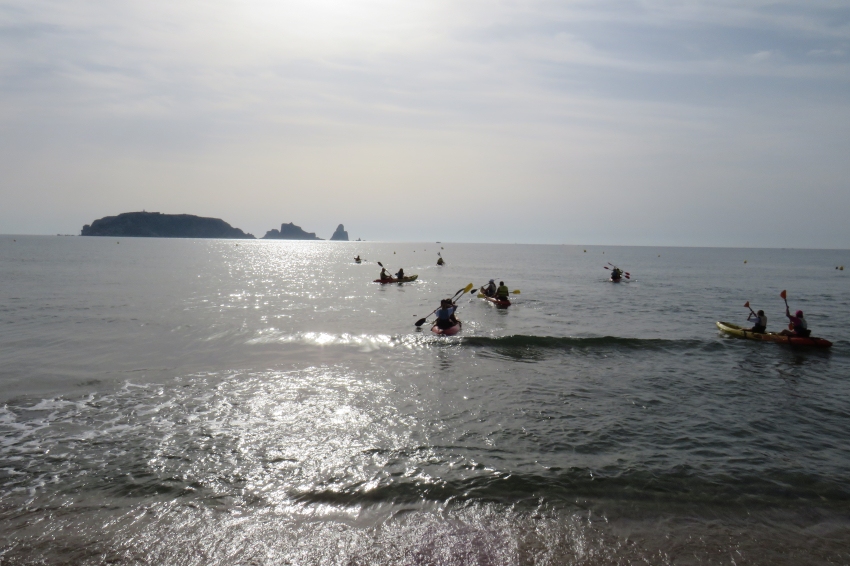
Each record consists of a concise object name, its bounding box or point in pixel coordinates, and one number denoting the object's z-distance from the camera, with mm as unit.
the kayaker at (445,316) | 24047
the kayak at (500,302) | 34216
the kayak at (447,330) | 23672
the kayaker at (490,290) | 37828
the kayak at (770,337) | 21172
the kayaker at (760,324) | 23036
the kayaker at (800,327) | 21438
